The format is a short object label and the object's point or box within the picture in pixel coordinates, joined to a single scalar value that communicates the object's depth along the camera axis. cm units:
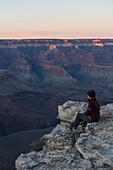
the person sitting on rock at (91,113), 861
